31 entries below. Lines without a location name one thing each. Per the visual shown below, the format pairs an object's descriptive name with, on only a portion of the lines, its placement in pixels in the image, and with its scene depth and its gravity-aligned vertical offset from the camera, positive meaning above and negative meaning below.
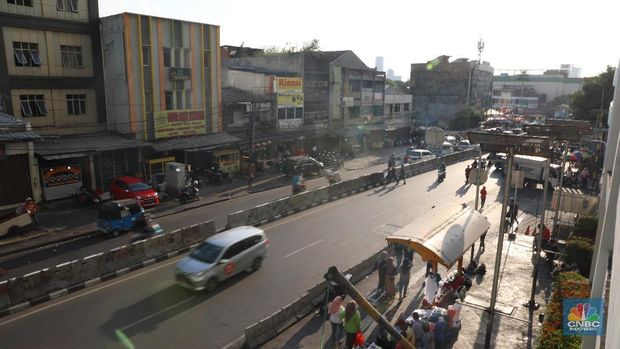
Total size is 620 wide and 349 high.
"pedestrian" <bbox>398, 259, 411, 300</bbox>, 15.21 -6.21
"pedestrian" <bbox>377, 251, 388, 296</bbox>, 14.60 -5.95
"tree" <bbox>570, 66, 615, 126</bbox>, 53.56 +1.01
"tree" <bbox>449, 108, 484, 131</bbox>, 74.44 -3.08
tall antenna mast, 100.69 +12.47
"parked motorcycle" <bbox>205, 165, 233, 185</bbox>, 33.00 -5.91
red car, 25.30 -5.48
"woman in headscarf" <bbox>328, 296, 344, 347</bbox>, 11.68 -5.72
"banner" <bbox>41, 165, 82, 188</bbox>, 25.97 -4.85
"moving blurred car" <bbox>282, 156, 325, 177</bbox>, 36.03 -5.53
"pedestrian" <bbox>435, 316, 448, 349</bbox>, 11.35 -5.96
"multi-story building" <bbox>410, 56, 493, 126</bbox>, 83.31 +2.69
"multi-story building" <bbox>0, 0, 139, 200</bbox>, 25.92 +0.47
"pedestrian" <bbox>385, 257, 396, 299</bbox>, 14.26 -5.85
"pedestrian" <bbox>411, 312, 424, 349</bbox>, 10.90 -5.75
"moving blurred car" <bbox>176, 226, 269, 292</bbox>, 14.91 -5.72
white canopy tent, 13.15 -4.33
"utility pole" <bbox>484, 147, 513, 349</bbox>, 11.84 -4.17
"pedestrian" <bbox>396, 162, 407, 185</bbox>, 35.15 -5.82
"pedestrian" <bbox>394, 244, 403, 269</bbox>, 17.03 -5.97
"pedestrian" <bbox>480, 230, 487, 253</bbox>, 19.53 -6.26
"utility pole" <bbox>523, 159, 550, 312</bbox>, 14.38 -6.26
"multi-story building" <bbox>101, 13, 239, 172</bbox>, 29.98 +0.99
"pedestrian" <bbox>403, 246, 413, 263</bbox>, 15.72 -5.50
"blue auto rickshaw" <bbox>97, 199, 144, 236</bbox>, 20.50 -5.68
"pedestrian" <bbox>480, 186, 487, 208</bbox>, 26.79 -5.79
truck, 33.53 -5.19
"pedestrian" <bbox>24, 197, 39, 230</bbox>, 21.36 -5.54
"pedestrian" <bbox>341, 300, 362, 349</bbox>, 11.11 -5.58
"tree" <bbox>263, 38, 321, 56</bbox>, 75.94 +8.67
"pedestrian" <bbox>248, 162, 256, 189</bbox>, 32.16 -5.76
